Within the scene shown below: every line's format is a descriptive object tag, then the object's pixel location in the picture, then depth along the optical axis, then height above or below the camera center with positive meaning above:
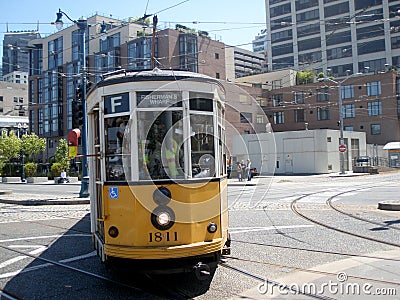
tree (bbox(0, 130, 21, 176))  54.99 +2.30
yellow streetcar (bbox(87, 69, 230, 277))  5.93 -0.14
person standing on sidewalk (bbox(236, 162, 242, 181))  34.18 -0.82
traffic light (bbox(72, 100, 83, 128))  18.22 +2.04
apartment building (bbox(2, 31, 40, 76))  90.19 +30.86
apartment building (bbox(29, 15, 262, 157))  62.59 +15.55
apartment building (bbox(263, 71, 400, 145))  63.50 +7.62
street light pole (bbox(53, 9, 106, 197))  19.84 +3.84
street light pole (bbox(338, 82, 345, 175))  43.97 +1.33
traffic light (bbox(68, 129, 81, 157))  11.47 +0.61
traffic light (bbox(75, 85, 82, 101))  19.49 +3.05
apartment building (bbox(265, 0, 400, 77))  78.75 +22.48
